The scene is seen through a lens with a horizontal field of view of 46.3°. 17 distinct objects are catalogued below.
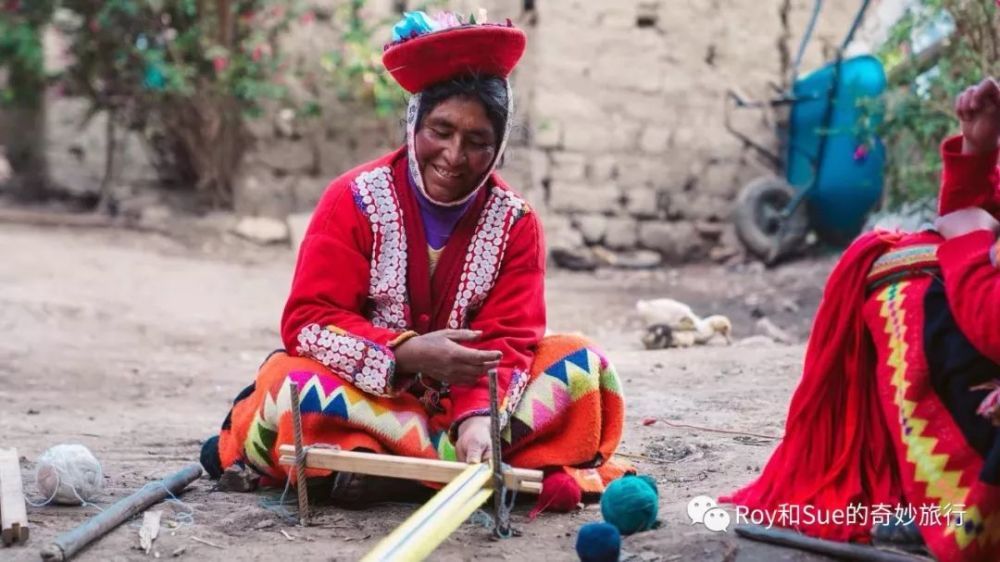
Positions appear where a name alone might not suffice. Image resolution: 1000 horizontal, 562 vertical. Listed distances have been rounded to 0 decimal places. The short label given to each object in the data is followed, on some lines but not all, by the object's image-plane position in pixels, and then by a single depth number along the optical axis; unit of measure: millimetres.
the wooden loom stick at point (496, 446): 2354
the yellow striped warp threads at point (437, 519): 1844
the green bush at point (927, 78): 5227
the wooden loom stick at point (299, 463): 2430
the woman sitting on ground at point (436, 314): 2662
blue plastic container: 7668
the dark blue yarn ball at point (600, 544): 2186
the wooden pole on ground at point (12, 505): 2344
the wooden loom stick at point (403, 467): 2361
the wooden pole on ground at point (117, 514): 2232
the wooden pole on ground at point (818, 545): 2127
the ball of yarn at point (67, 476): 2654
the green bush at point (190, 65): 8797
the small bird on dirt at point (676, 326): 5512
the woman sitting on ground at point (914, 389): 2104
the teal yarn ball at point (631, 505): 2410
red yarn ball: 2686
